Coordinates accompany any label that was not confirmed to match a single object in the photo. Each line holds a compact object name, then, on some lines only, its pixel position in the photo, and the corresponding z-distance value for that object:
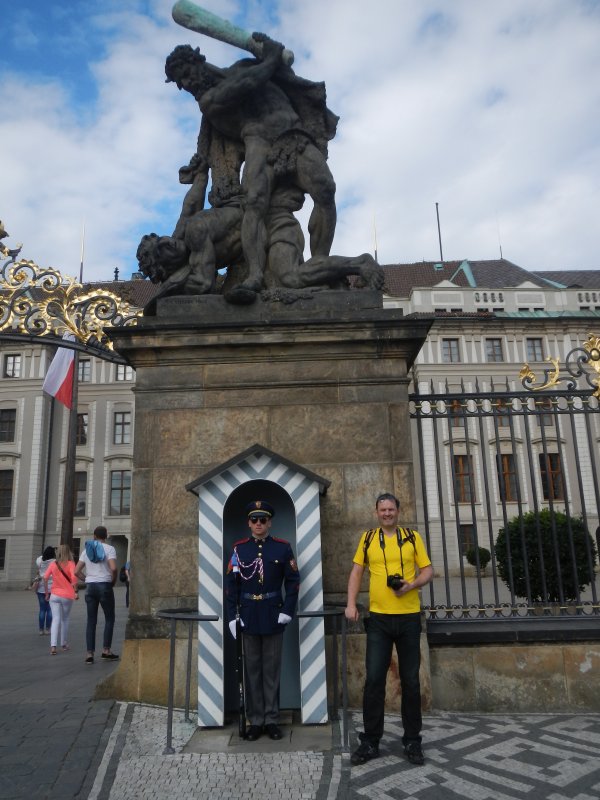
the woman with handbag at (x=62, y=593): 9.56
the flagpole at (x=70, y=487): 22.19
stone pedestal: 5.71
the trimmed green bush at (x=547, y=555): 10.48
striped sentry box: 4.90
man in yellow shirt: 4.34
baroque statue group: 6.50
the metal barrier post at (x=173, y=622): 4.41
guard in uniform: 4.71
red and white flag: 12.23
